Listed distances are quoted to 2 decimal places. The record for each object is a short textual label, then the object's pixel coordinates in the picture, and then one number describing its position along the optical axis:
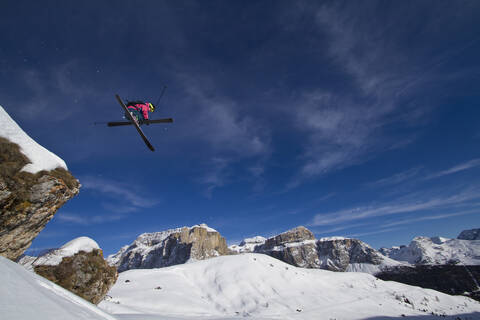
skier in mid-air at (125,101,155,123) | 11.46
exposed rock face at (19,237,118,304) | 9.50
